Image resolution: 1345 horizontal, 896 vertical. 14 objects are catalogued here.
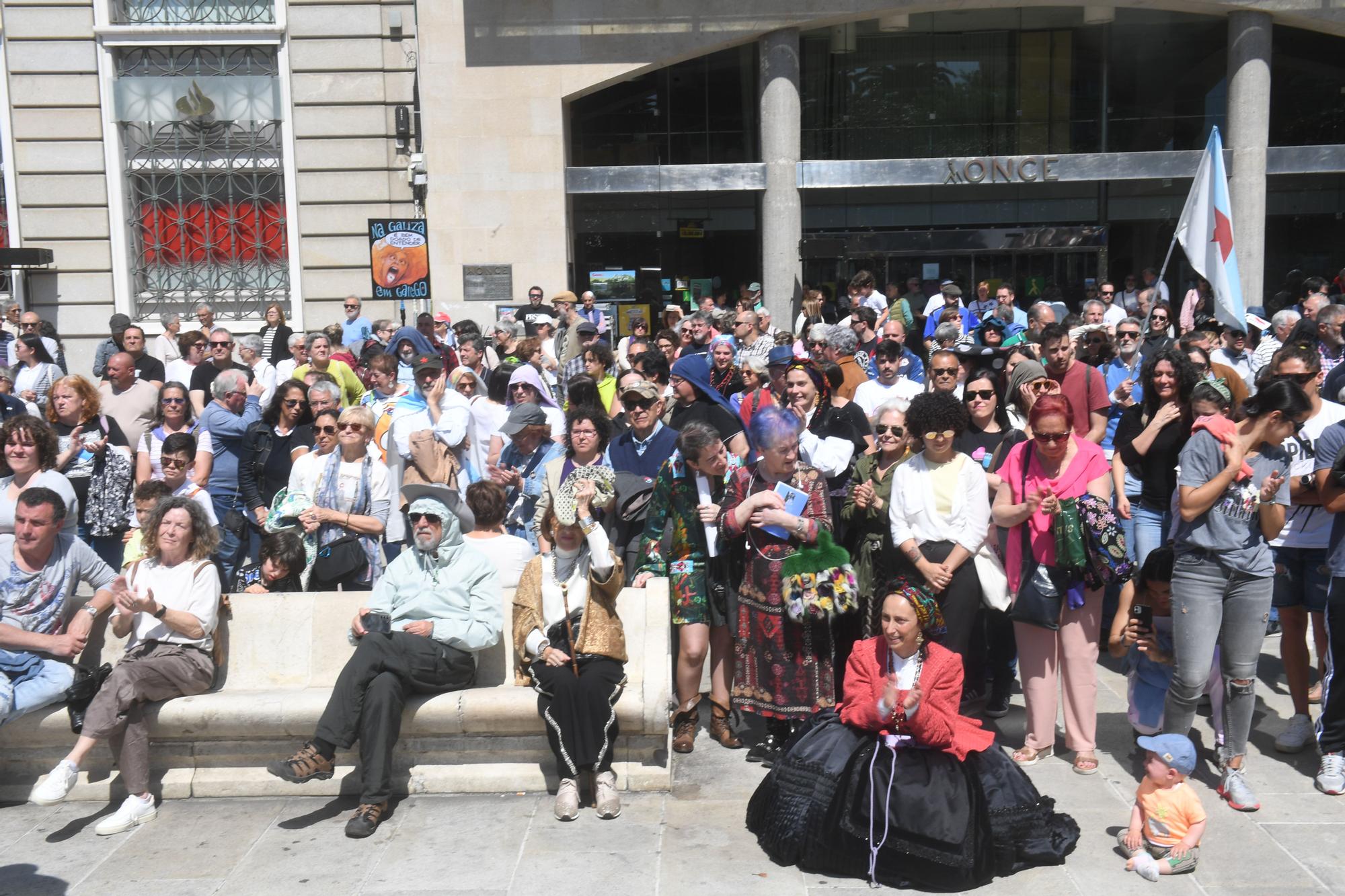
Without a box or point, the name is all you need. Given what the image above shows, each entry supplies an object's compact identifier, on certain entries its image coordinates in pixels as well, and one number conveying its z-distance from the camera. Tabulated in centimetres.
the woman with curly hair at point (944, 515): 625
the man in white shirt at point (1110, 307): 1717
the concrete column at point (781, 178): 1914
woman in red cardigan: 508
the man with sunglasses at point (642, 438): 723
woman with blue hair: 620
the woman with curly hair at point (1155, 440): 688
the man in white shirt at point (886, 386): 906
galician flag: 979
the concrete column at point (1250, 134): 1905
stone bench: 607
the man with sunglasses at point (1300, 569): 641
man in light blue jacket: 574
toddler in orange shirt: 511
